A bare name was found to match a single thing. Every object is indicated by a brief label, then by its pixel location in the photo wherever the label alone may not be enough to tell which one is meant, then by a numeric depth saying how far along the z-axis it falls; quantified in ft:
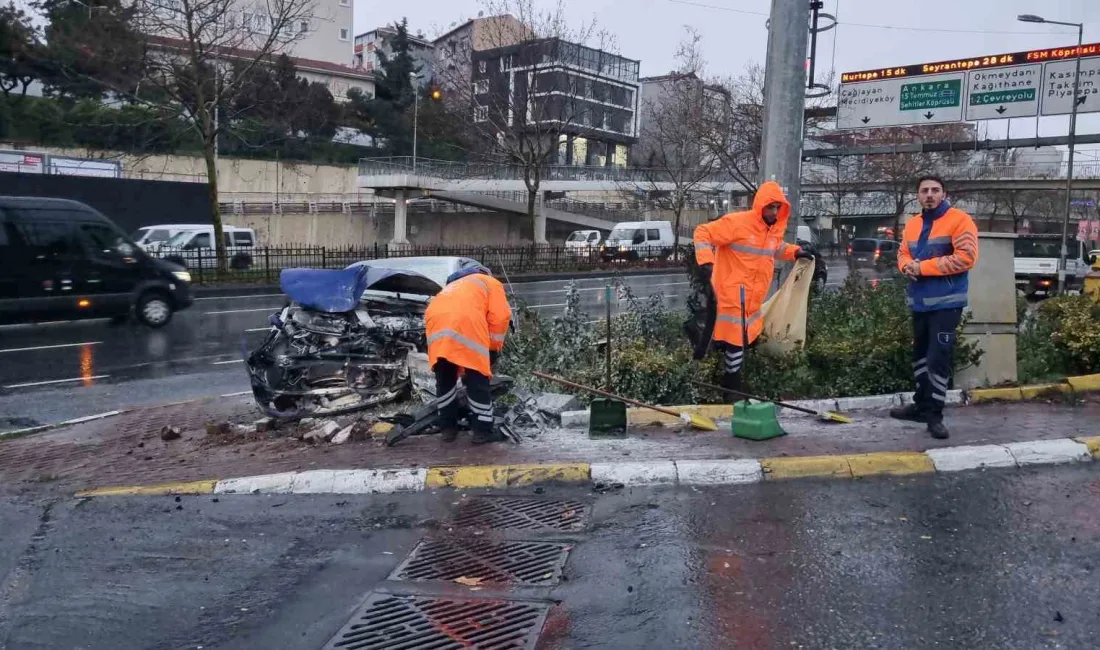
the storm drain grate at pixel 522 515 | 17.33
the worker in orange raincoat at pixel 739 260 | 24.80
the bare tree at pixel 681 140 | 107.45
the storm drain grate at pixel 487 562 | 14.93
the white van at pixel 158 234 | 88.07
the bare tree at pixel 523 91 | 110.42
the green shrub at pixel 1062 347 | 28.04
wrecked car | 27.25
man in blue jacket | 21.11
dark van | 49.57
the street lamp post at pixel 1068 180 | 63.83
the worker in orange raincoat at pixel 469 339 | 21.70
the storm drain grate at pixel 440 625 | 12.73
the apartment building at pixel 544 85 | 110.63
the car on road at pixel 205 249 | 83.15
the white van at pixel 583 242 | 118.01
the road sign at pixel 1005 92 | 57.57
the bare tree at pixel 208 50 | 76.79
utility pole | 29.89
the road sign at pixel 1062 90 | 55.52
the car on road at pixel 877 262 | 41.51
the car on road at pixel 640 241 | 123.54
